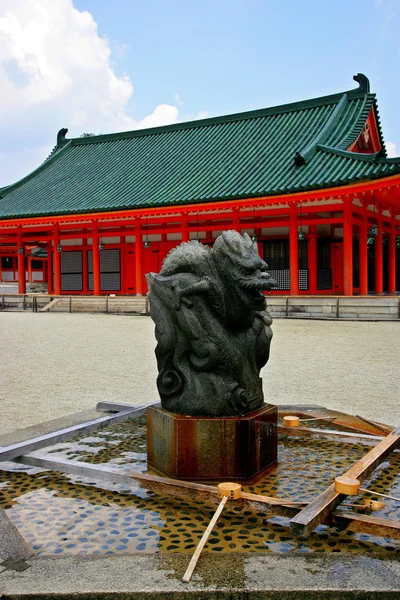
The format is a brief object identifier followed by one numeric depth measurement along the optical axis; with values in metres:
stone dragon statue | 3.41
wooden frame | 2.59
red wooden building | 16.42
